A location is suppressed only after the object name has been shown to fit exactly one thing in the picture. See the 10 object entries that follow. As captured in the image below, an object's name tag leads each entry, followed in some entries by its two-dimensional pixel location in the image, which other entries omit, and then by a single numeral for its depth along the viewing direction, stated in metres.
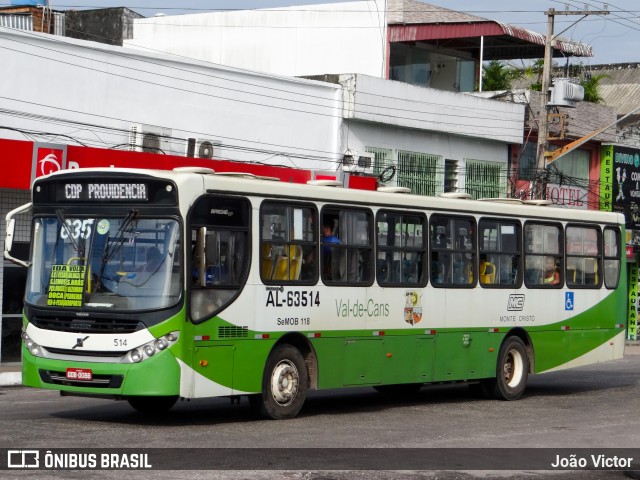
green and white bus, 13.80
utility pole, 32.59
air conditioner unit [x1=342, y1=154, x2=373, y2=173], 32.47
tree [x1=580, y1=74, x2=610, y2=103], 43.38
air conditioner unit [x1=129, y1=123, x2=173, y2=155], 27.58
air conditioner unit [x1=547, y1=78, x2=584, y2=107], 36.97
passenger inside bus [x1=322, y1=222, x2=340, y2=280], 15.87
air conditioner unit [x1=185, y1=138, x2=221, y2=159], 28.60
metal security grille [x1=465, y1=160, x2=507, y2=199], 36.53
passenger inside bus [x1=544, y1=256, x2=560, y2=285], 20.17
